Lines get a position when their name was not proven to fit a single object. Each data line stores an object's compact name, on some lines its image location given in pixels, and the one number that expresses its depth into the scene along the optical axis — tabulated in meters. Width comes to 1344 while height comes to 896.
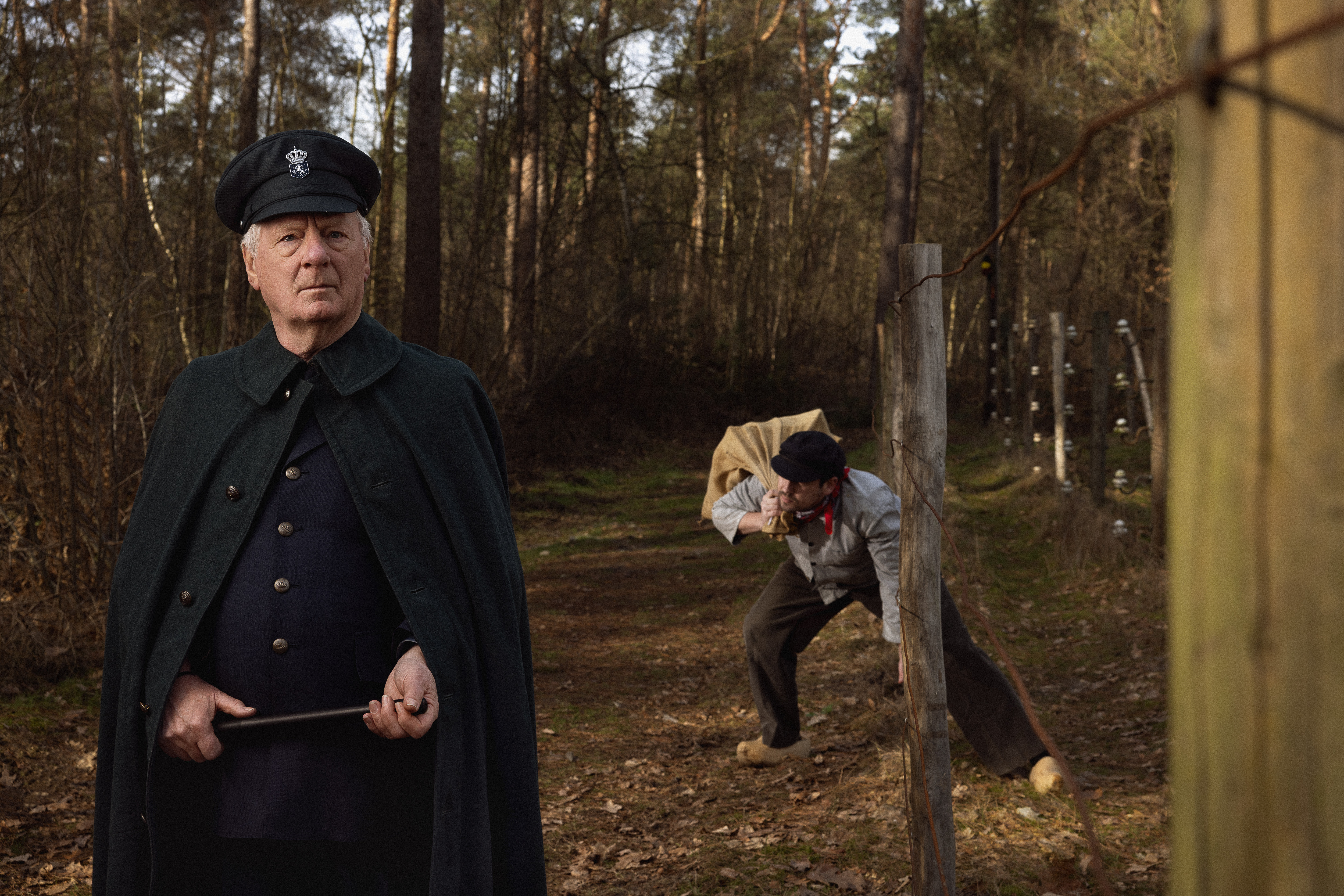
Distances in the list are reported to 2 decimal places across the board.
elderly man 2.41
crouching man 4.78
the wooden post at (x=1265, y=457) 0.73
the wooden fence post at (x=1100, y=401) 10.92
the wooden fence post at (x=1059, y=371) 12.59
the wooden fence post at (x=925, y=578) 3.26
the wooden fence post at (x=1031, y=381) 14.46
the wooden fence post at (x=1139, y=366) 10.98
